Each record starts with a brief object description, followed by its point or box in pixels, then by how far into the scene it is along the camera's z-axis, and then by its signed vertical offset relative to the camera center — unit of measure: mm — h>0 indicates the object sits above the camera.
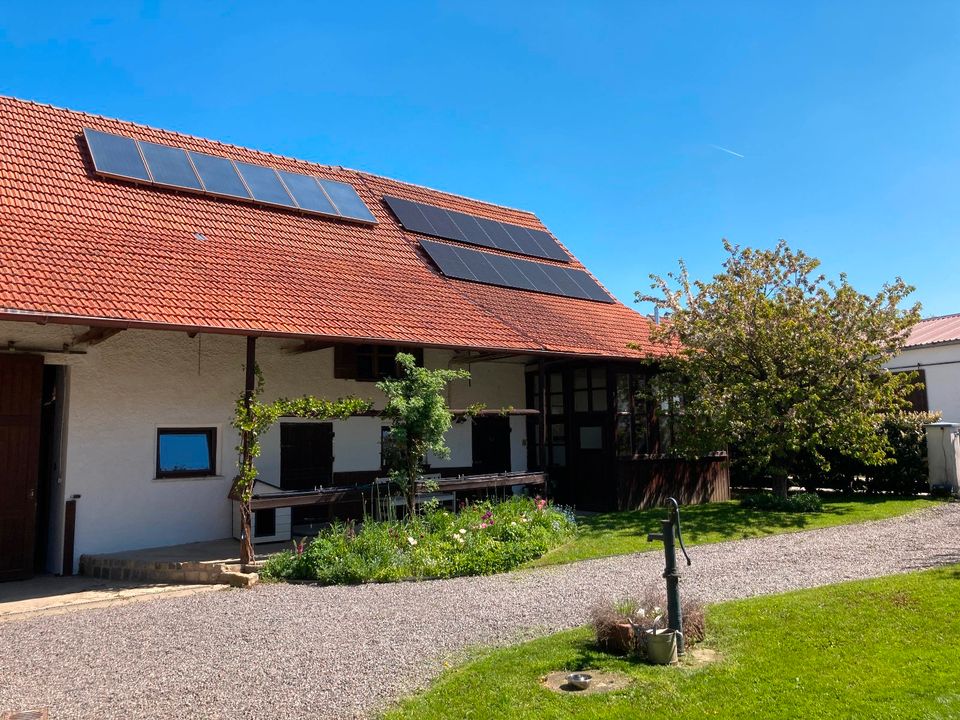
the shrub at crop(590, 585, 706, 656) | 5703 -1555
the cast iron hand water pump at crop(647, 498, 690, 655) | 5418 -1118
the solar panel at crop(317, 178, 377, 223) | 15302 +5112
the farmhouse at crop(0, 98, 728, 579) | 9859 +1457
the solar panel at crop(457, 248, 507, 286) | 15727 +3700
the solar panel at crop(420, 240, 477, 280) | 15156 +3744
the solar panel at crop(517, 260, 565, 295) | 16812 +3703
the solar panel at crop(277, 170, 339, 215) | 14734 +5079
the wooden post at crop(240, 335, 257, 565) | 9398 -387
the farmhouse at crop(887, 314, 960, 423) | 22672 +1930
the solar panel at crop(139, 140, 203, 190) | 12867 +4995
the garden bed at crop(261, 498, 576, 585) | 9133 -1611
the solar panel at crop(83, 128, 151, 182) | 12141 +4924
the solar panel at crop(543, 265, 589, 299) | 17328 +3680
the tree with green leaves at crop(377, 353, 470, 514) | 10586 +177
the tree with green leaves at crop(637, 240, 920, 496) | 13578 +1200
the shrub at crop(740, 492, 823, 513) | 13962 -1498
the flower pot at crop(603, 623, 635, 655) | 5660 -1686
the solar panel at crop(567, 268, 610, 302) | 17859 +3713
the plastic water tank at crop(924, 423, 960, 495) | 15531 -628
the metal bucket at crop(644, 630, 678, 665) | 5367 -1659
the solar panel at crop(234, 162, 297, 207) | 14148 +5063
